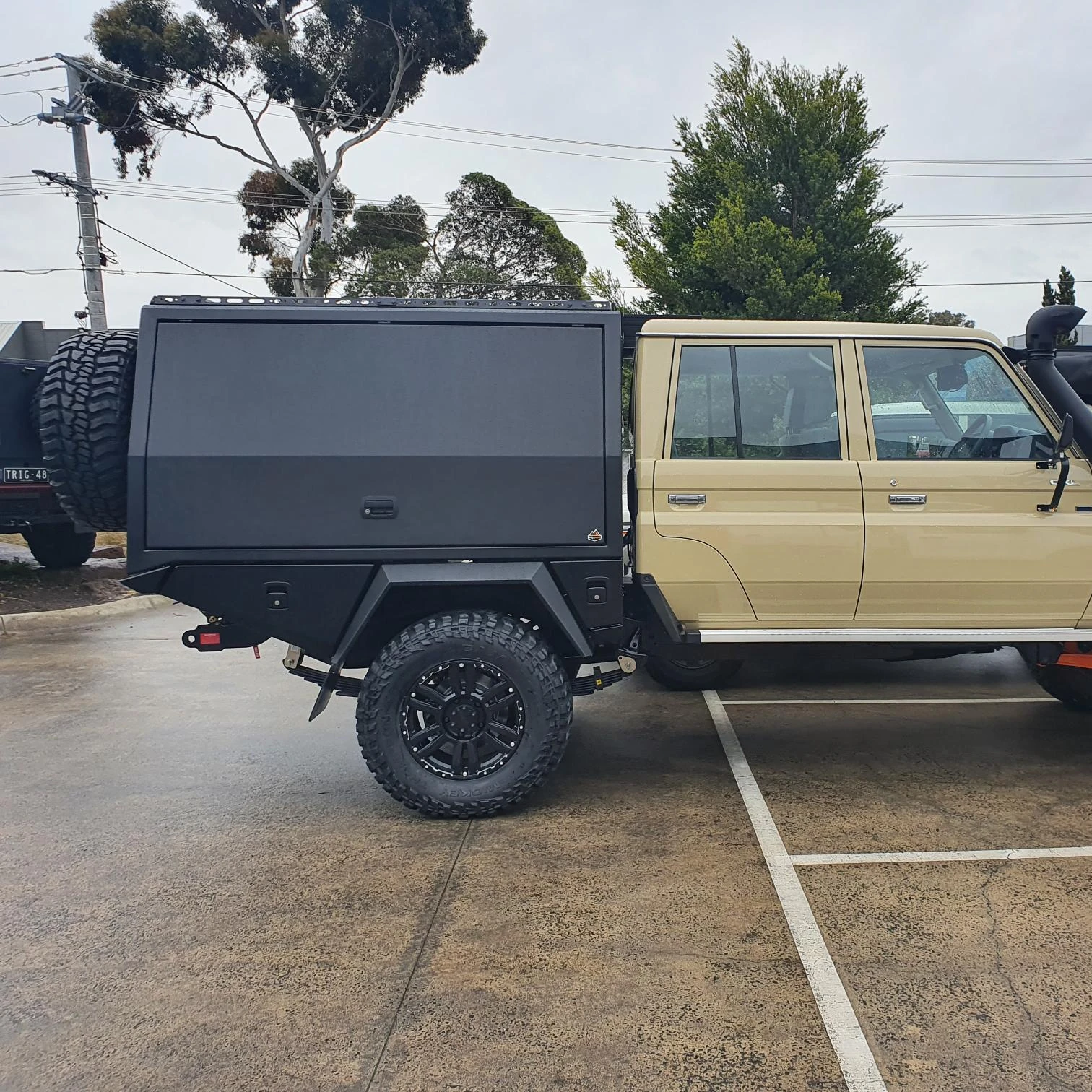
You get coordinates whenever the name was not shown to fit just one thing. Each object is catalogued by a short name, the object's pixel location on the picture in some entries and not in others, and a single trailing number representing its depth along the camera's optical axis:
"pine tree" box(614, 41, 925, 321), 21.75
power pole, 17.72
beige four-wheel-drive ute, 3.93
